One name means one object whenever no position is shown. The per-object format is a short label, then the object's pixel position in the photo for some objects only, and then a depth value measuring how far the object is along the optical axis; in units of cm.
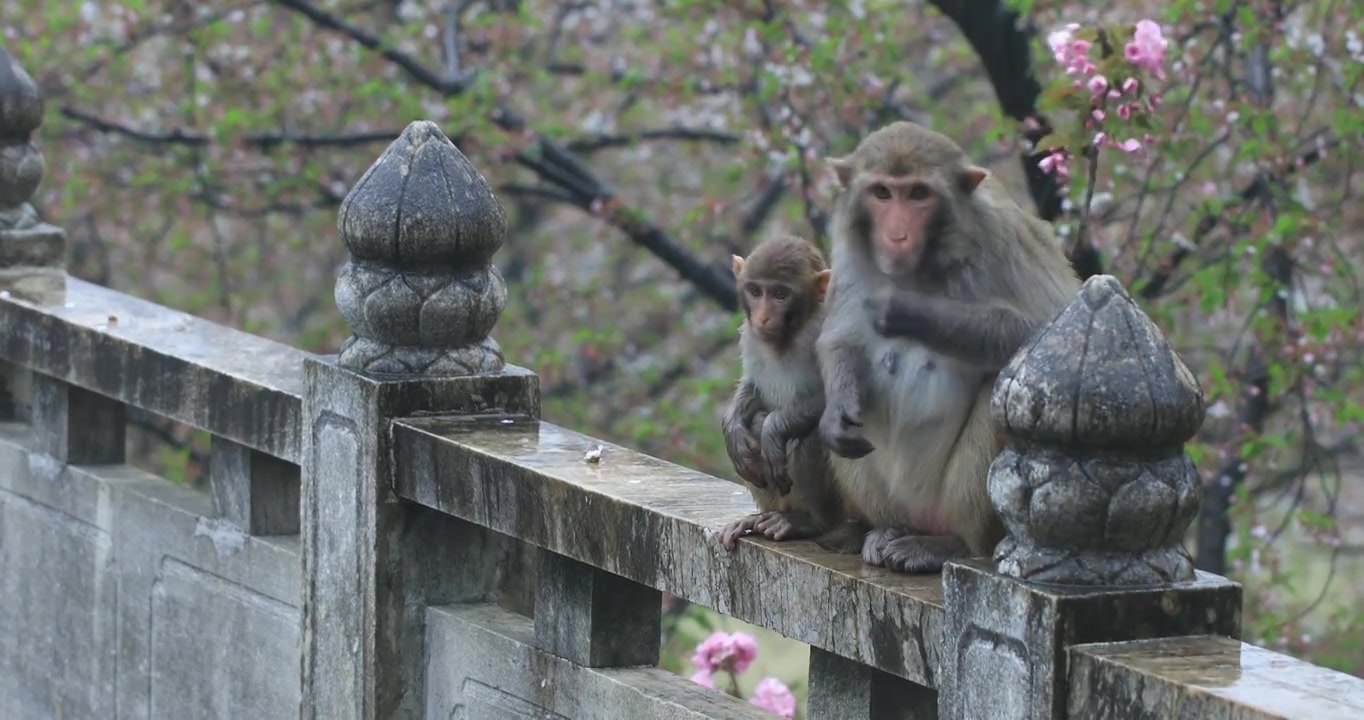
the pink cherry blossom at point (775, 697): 984
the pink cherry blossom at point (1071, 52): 1041
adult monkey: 685
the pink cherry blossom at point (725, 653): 984
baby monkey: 739
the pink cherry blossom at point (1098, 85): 1034
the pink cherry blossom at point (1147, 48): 1036
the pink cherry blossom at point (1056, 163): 1064
